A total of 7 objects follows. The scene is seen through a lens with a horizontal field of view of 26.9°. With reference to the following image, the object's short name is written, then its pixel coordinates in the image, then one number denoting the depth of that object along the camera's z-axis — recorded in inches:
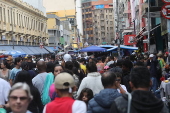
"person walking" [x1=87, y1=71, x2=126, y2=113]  187.3
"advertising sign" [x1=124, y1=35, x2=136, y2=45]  1648.6
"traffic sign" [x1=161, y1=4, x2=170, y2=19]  650.2
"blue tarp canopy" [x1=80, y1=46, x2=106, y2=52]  1070.7
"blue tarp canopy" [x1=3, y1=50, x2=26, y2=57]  1162.2
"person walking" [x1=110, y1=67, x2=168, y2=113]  141.6
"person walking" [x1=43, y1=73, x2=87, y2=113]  171.6
